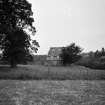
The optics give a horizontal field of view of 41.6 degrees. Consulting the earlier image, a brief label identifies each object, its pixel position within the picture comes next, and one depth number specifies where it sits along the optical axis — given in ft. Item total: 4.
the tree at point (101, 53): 197.40
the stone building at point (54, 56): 194.14
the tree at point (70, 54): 150.61
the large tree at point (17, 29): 60.44
